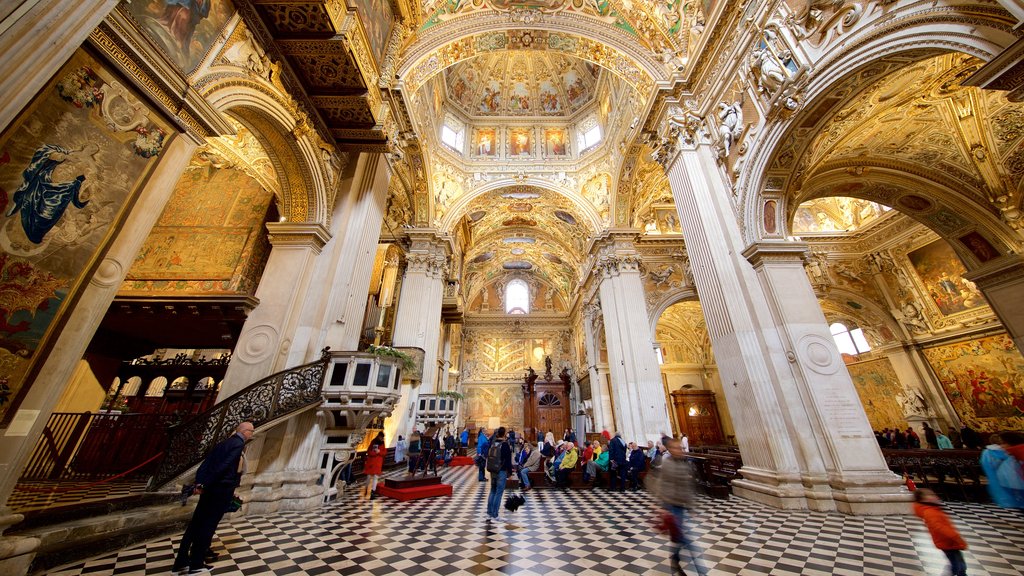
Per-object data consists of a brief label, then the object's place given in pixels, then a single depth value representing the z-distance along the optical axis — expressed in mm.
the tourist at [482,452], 8938
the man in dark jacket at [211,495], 2820
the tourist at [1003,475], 3070
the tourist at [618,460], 7586
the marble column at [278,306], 5625
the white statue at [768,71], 5866
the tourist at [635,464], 7609
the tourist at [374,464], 6977
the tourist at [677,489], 2704
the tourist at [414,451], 8234
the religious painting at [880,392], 13344
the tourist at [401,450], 10504
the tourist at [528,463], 7256
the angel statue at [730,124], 6871
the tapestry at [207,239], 6922
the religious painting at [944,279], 11188
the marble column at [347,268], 6125
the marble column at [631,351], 10867
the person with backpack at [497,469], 4809
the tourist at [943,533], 2414
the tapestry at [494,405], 22500
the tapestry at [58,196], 2475
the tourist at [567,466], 7918
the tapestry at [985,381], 10242
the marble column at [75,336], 2477
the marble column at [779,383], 4961
